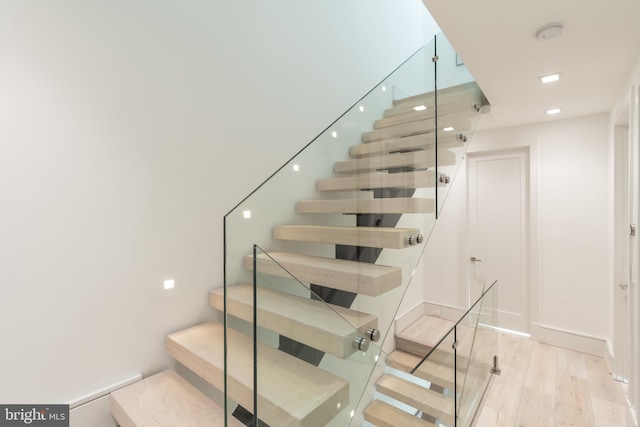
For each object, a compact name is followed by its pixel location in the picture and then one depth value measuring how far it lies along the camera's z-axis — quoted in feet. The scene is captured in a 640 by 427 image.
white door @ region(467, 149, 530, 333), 12.60
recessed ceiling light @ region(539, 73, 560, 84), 7.79
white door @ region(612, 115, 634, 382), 9.27
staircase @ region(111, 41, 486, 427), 4.51
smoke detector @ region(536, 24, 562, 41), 5.78
